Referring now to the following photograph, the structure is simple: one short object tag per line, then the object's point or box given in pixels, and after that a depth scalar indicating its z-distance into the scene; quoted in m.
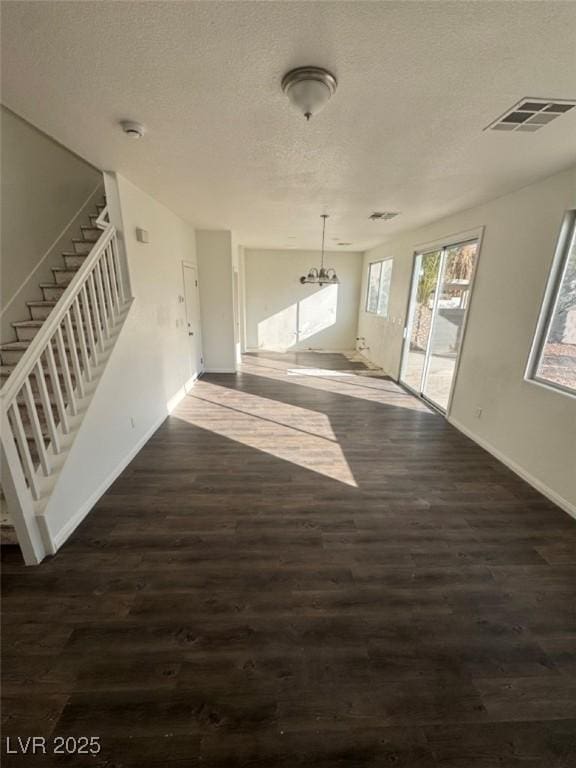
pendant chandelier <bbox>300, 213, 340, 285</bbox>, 5.30
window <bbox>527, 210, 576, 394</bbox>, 2.61
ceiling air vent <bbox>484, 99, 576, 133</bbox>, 1.65
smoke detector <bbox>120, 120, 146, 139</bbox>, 1.92
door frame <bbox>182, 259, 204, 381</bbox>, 4.96
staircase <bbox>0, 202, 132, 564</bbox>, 1.83
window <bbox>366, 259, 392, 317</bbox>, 7.00
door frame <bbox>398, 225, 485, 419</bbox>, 3.79
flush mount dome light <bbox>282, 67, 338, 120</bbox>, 1.44
